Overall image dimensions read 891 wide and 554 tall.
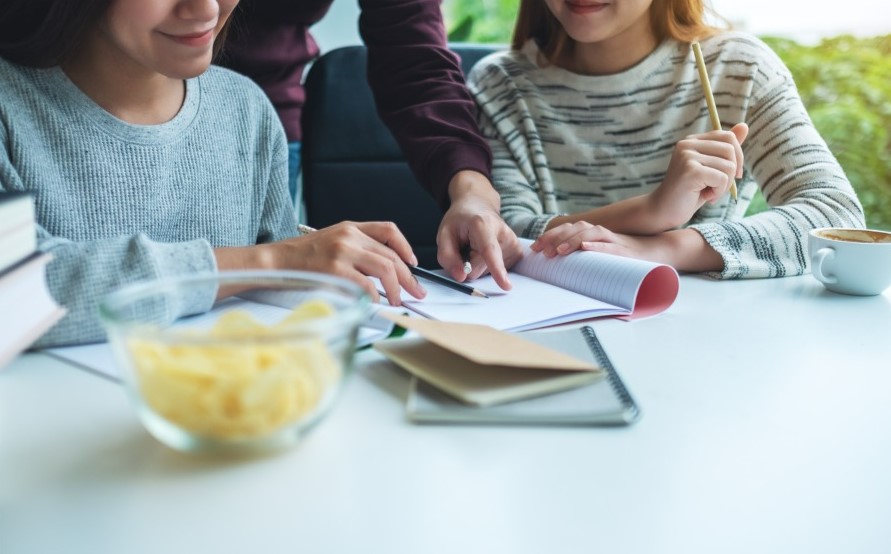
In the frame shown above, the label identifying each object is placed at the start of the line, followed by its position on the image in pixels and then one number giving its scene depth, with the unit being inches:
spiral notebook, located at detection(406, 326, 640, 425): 21.7
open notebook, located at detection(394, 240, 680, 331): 31.8
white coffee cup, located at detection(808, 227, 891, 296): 36.3
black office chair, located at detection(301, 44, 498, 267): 68.0
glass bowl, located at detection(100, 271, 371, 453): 17.4
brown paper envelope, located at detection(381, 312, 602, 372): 22.6
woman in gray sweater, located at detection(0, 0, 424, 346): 31.8
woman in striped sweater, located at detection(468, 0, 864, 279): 46.5
